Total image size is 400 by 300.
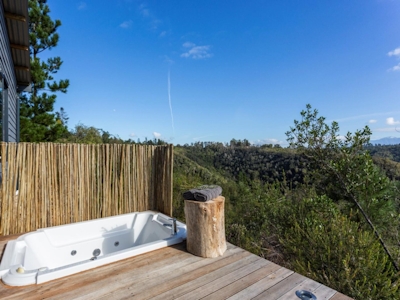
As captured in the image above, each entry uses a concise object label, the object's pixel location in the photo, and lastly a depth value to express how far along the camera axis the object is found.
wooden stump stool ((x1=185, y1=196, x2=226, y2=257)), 2.12
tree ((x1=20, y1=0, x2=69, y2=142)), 6.93
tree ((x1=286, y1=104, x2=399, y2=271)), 3.41
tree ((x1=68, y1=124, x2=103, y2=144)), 6.96
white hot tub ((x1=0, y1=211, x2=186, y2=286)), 1.76
